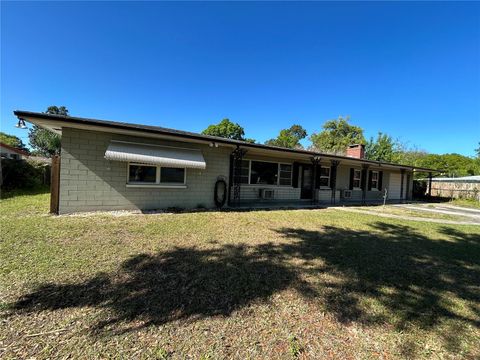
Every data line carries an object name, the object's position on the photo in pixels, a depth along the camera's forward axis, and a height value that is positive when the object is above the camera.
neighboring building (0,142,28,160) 22.09 +1.29
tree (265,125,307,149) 51.25 +9.99
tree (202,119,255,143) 47.06 +9.02
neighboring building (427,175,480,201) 20.58 -0.19
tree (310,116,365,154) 42.62 +8.37
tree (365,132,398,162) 35.84 +5.17
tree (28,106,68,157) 32.25 +3.59
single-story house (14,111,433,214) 7.79 +0.17
